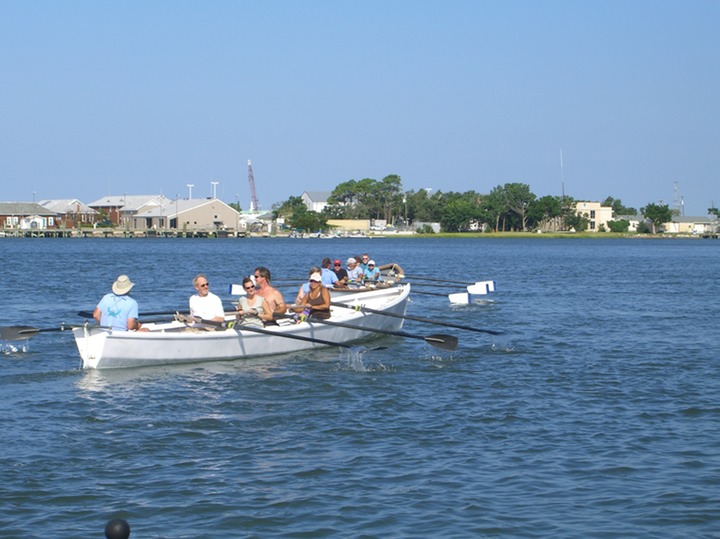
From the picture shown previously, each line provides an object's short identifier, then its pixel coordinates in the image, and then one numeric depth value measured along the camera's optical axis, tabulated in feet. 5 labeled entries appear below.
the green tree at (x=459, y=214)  616.80
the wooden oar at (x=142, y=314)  64.78
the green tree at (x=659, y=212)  650.84
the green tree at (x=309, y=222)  609.83
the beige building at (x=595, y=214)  640.99
